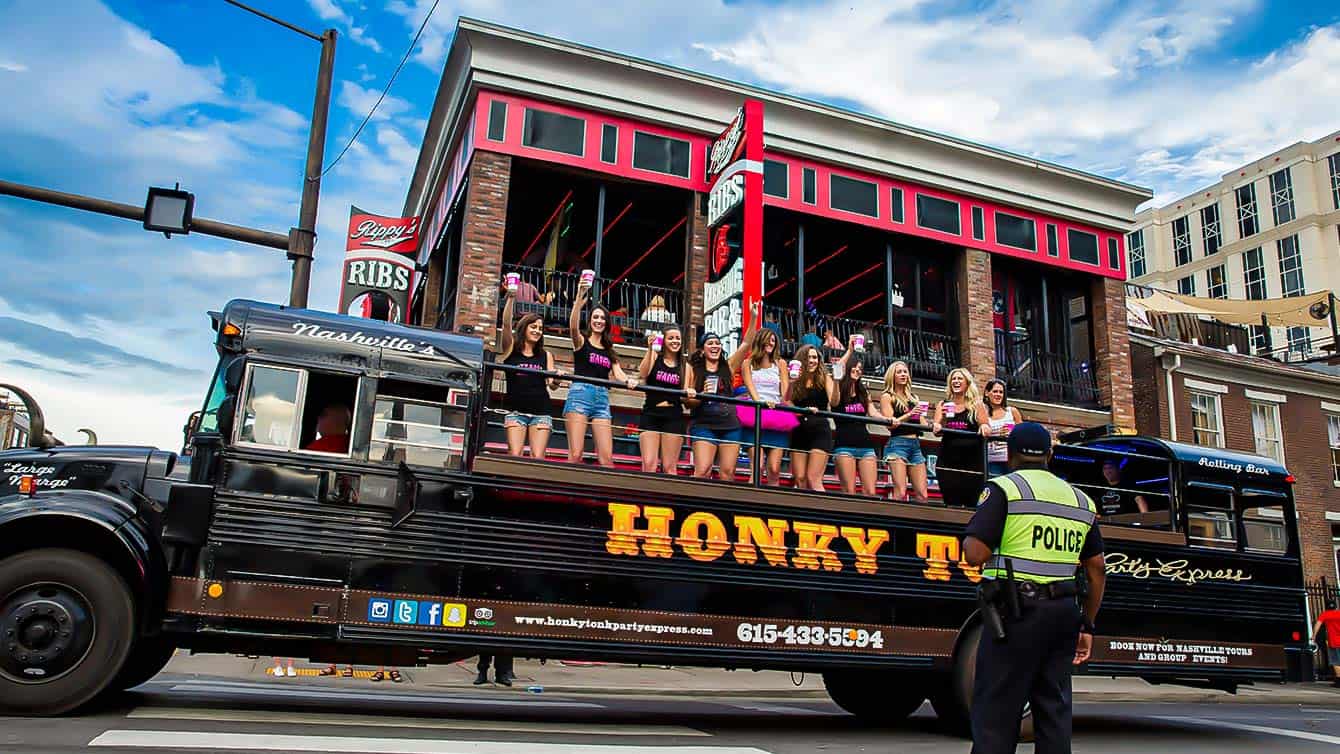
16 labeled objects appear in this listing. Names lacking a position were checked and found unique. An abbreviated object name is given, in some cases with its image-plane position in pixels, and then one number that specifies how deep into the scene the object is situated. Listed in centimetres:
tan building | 5181
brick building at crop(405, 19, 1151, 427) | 1781
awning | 2892
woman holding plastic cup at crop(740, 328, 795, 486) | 889
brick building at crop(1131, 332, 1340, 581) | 2400
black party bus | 641
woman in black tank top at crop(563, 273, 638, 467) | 771
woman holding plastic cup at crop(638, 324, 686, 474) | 786
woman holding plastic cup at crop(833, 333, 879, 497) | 850
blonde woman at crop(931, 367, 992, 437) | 902
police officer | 454
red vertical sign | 1627
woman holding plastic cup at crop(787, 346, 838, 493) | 824
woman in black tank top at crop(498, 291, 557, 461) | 751
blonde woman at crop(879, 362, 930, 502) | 859
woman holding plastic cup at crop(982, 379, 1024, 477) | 867
